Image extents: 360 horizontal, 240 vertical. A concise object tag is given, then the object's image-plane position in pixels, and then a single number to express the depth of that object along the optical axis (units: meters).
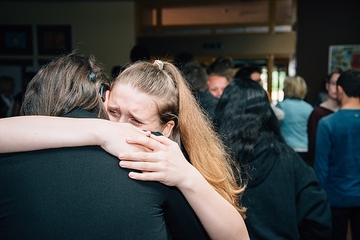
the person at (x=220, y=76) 3.58
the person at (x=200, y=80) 3.09
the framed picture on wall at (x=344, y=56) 5.34
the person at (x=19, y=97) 3.24
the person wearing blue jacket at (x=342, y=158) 2.53
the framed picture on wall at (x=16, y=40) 7.82
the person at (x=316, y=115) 3.42
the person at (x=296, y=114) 3.97
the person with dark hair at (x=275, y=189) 1.71
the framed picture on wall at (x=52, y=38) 7.77
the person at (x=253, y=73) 3.88
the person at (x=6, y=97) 4.66
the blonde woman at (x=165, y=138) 0.87
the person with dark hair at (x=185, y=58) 3.71
